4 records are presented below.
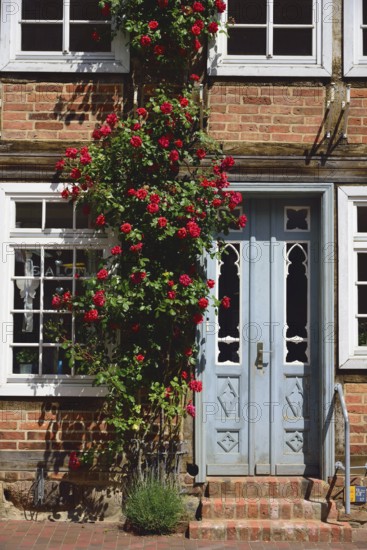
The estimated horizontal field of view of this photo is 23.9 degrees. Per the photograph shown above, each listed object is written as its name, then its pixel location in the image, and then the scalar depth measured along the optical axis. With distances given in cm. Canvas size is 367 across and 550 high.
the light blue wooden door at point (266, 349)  808
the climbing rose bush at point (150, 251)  756
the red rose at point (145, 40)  768
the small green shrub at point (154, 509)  745
